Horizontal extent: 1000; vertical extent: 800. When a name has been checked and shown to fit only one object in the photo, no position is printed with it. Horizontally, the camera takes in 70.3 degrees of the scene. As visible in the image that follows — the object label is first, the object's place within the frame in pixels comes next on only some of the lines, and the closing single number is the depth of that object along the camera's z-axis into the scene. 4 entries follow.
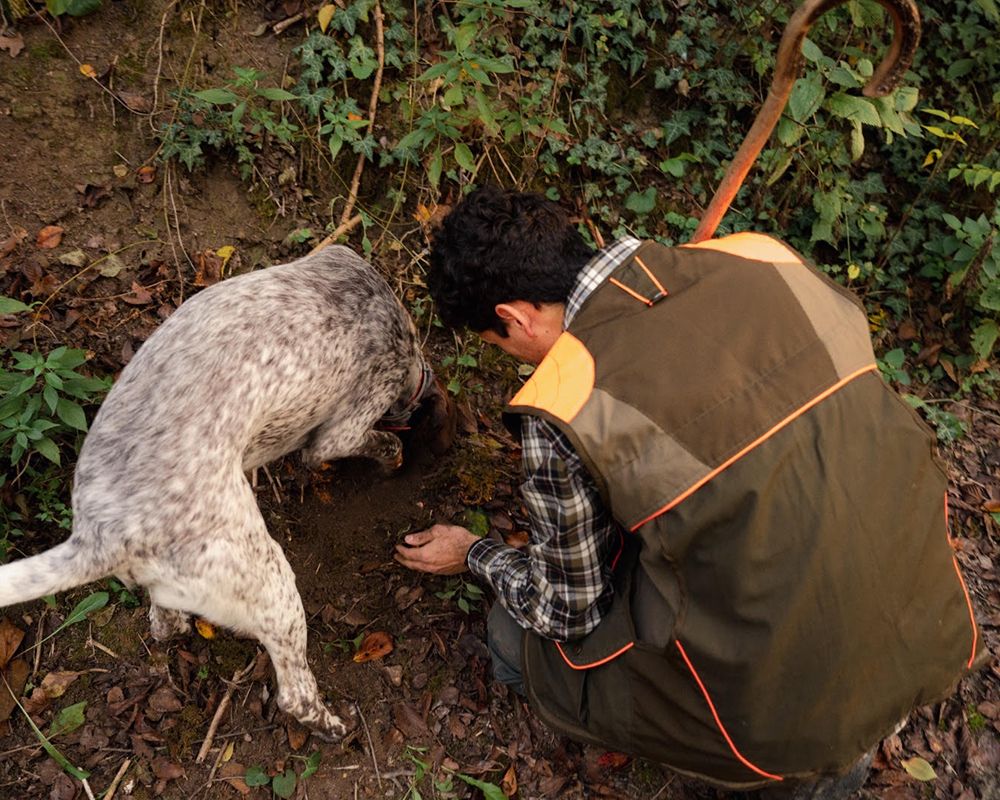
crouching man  1.98
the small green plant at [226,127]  3.87
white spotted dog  2.32
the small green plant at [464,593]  3.52
